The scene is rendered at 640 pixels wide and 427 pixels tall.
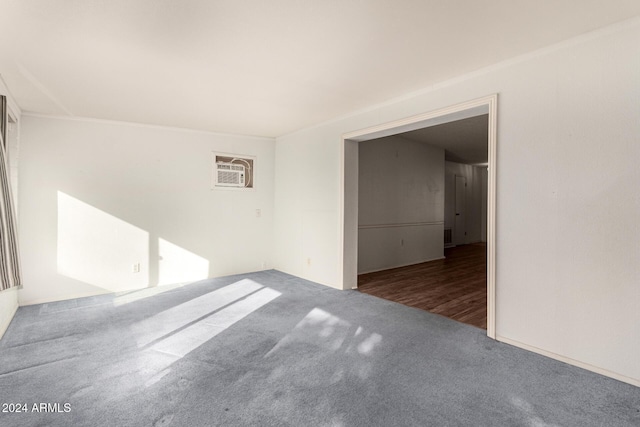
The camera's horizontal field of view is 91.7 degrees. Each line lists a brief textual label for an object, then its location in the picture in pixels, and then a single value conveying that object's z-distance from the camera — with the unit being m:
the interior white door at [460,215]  9.05
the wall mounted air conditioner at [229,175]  5.13
